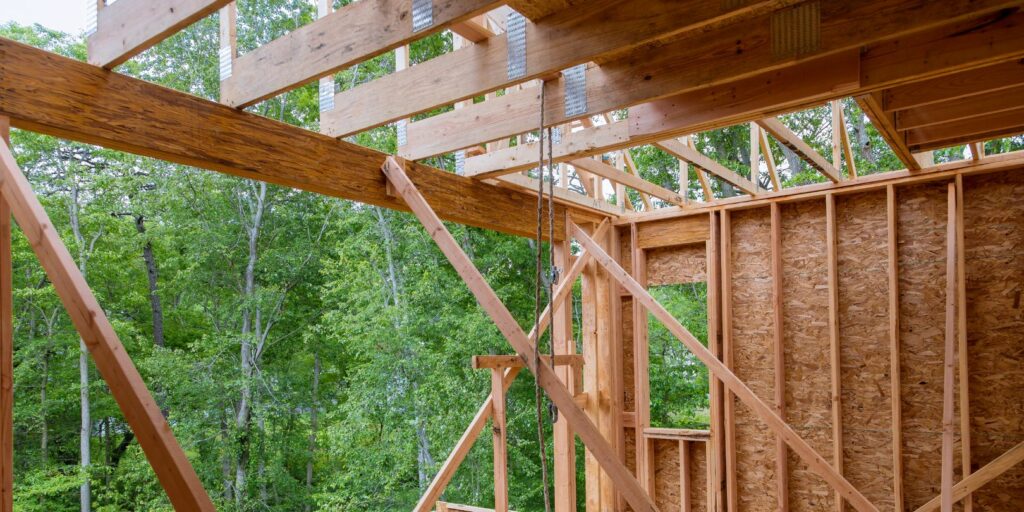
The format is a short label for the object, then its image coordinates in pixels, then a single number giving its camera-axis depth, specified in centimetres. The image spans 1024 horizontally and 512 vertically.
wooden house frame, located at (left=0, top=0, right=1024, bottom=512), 295
